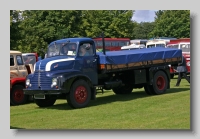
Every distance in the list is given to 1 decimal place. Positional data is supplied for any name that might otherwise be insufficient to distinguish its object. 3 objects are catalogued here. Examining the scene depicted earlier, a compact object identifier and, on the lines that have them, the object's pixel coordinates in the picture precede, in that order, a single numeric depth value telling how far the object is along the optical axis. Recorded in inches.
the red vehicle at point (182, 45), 935.0
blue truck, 547.5
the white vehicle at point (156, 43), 1121.4
